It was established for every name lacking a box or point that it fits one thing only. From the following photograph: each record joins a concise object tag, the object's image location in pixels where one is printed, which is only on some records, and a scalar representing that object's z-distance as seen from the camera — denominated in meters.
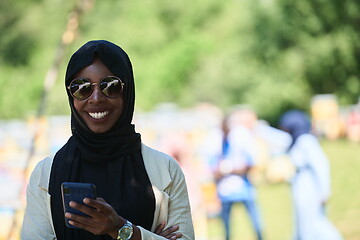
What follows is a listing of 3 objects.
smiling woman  4.48
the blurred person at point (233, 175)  16.41
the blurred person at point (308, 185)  15.03
